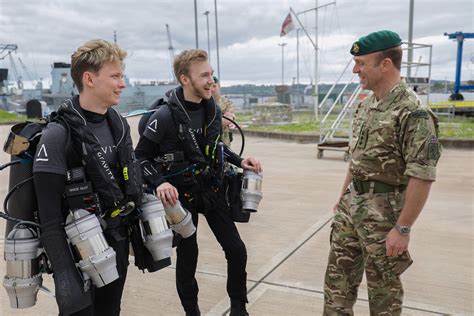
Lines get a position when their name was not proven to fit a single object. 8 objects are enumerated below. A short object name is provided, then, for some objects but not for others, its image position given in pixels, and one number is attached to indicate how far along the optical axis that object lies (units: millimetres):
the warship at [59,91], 47969
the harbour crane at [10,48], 53500
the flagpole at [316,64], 23328
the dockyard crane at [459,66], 18252
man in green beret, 2088
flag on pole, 25172
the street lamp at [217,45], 34412
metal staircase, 10246
